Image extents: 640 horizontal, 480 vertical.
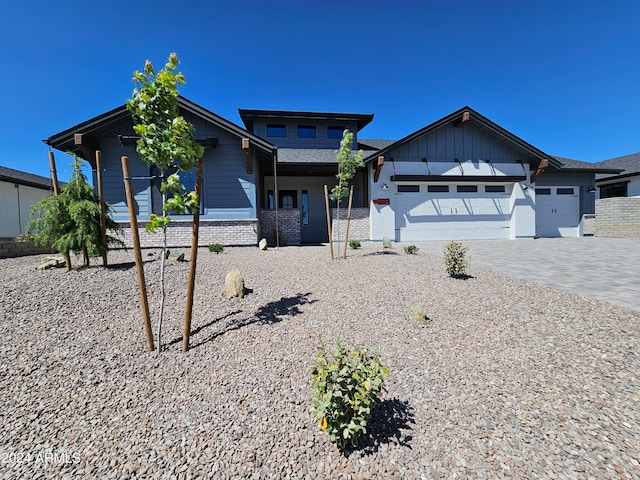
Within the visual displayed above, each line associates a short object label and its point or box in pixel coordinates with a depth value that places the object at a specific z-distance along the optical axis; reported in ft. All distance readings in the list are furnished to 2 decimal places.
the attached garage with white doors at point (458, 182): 42.19
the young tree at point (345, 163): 25.96
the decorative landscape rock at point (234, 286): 14.85
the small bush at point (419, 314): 12.10
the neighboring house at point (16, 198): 46.11
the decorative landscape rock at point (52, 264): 18.80
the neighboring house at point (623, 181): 56.34
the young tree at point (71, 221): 17.81
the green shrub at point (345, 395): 6.16
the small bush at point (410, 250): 28.78
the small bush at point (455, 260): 18.42
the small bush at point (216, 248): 28.76
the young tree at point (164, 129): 9.29
